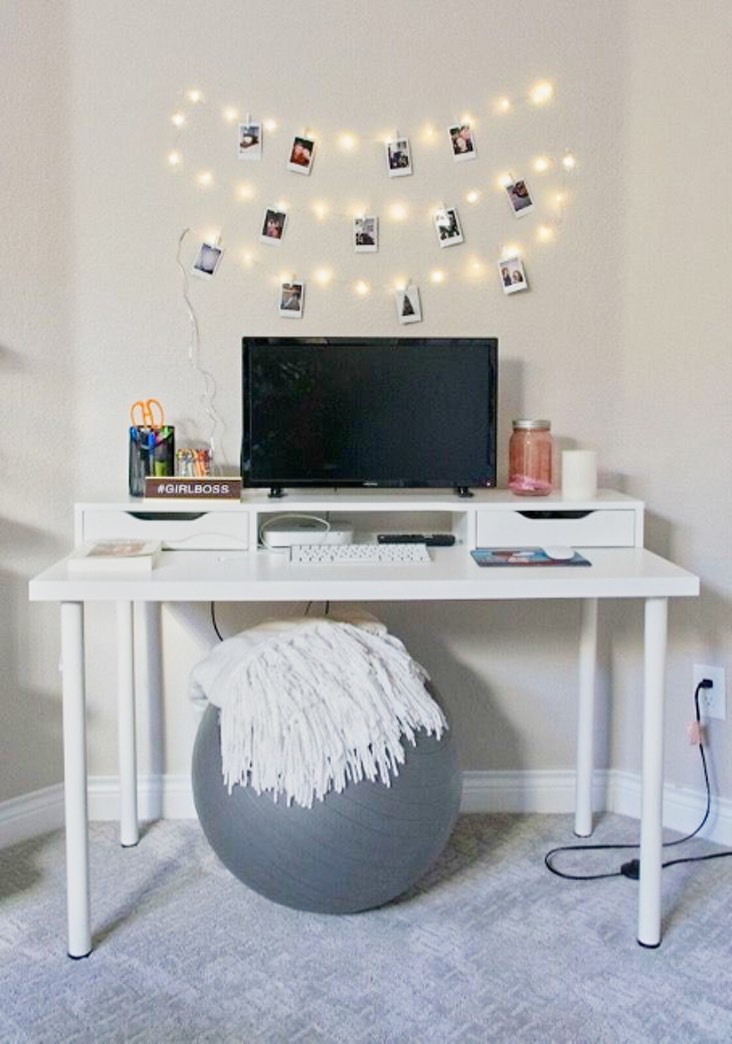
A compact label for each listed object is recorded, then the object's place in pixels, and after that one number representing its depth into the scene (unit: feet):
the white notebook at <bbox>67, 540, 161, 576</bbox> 6.06
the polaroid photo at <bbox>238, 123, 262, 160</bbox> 7.65
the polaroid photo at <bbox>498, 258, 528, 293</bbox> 7.84
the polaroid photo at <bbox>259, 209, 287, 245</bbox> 7.73
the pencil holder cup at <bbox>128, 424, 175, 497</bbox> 7.32
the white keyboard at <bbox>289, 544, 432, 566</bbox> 6.56
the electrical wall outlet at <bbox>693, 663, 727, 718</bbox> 7.67
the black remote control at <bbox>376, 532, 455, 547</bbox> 7.23
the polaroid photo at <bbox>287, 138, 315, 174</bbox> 7.68
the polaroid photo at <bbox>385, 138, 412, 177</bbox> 7.72
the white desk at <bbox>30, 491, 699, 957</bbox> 5.85
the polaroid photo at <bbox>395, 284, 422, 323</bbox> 7.85
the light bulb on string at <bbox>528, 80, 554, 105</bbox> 7.71
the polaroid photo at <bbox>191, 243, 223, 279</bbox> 7.74
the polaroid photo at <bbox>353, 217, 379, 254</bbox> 7.78
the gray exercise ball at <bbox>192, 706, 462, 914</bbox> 5.87
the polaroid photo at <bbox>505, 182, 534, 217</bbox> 7.78
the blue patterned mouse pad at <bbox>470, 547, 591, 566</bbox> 6.44
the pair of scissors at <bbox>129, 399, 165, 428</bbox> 7.74
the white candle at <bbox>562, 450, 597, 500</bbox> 7.09
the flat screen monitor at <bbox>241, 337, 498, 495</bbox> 7.30
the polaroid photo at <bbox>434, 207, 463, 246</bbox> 7.80
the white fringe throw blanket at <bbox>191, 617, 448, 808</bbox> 5.90
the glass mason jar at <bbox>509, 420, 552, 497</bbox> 7.37
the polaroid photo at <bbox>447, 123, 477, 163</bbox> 7.72
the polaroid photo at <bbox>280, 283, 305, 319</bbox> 7.81
